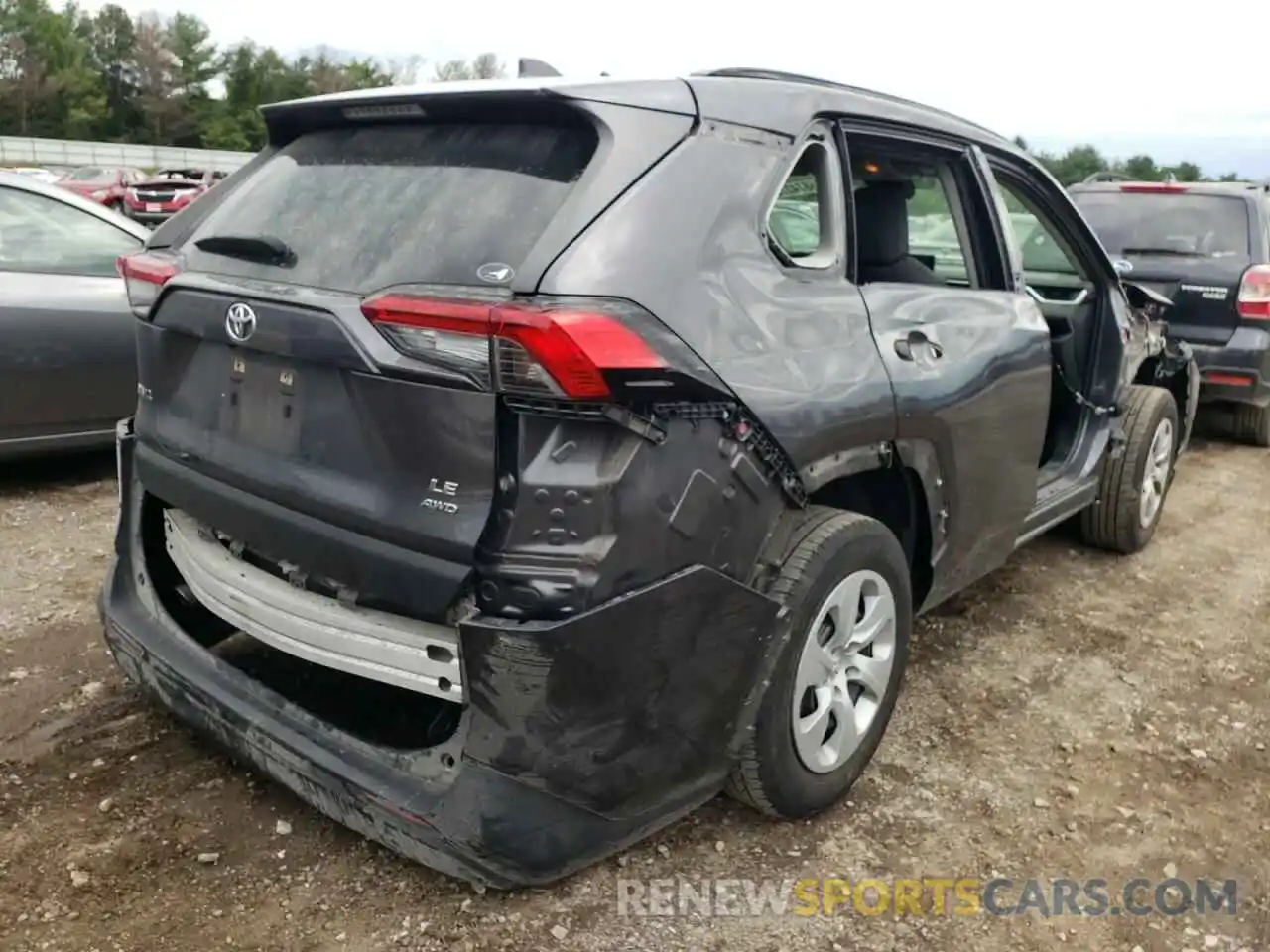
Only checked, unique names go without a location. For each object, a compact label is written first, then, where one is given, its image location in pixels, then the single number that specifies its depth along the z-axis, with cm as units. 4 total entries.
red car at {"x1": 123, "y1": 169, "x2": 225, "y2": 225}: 2245
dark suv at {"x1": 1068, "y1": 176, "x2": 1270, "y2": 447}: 684
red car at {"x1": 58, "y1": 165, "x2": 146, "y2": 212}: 2328
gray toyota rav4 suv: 215
